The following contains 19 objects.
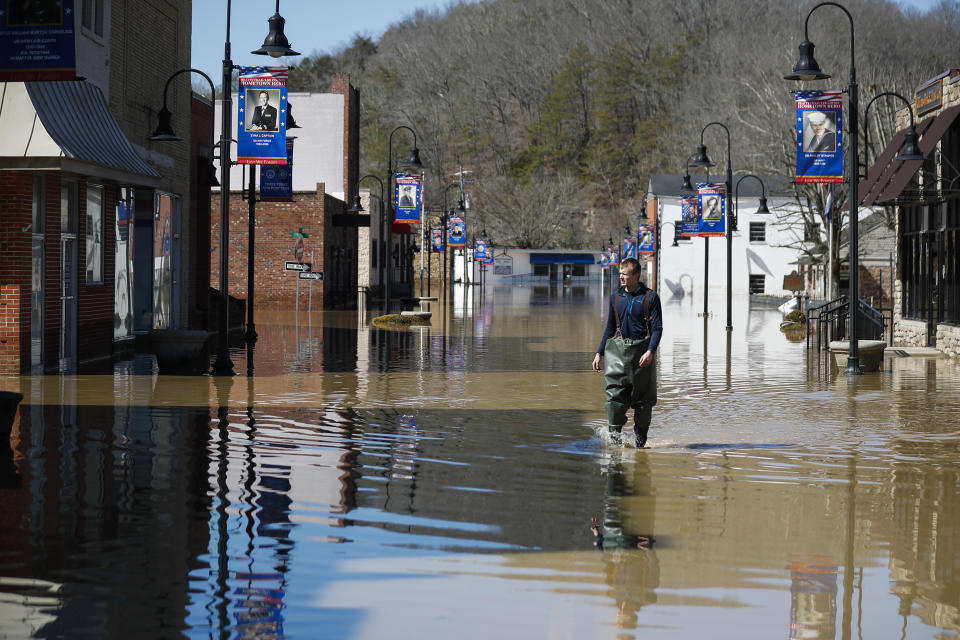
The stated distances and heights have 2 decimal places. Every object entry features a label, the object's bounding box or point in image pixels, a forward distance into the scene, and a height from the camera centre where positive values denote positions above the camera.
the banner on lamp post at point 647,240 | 71.06 +2.86
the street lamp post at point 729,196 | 36.41 +2.91
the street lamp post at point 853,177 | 21.14 +1.92
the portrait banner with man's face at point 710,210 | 38.62 +2.50
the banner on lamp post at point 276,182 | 36.16 +3.07
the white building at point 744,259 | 80.56 +2.06
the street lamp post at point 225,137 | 20.69 +2.58
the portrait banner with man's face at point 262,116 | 22.94 +3.18
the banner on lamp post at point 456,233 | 74.38 +3.40
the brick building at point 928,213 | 26.47 +1.80
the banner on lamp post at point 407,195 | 44.09 +3.35
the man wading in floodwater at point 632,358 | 12.11 -0.65
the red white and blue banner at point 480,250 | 92.57 +2.93
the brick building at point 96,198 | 18.80 +1.61
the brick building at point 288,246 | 51.34 +1.81
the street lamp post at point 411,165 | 39.80 +3.98
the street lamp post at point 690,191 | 44.12 +3.60
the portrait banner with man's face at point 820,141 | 23.39 +2.80
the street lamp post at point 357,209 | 56.78 +3.74
